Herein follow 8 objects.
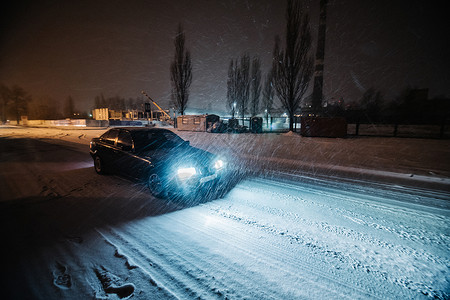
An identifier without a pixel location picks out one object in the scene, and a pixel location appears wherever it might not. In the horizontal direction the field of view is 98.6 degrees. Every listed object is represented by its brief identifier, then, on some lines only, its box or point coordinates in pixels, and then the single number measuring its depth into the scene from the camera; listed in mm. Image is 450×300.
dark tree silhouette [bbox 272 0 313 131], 17844
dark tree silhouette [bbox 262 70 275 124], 47250
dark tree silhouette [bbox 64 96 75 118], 90275
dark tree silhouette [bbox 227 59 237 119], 41372
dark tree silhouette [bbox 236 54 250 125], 40312
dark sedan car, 4027
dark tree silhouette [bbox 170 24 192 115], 29609
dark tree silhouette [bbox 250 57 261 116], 41562
